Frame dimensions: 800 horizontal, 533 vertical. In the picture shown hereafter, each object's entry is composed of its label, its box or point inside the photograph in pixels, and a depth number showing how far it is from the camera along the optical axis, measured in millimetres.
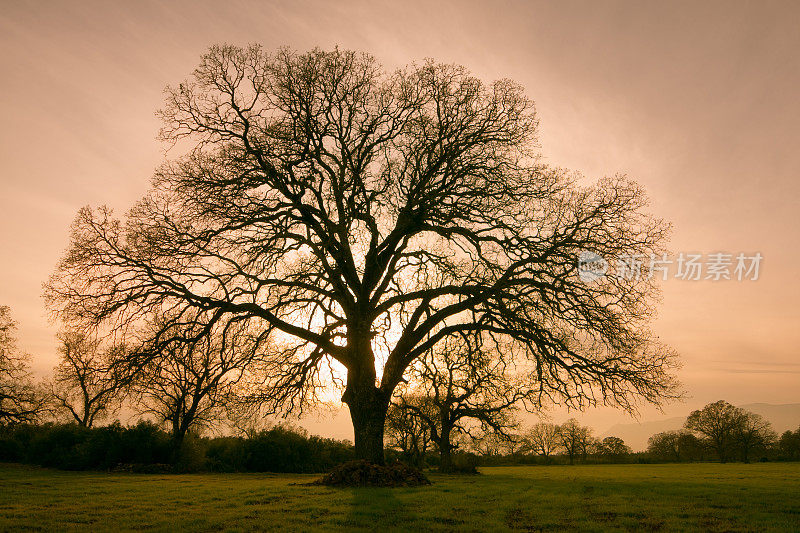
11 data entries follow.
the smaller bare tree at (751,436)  62531
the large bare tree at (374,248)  14688
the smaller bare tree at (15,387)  35781
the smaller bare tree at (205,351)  14047
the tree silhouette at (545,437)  79625
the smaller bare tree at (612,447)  73562
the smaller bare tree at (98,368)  13227
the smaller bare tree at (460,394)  17391
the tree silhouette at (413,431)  36378
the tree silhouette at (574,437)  73812
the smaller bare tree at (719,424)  65000
